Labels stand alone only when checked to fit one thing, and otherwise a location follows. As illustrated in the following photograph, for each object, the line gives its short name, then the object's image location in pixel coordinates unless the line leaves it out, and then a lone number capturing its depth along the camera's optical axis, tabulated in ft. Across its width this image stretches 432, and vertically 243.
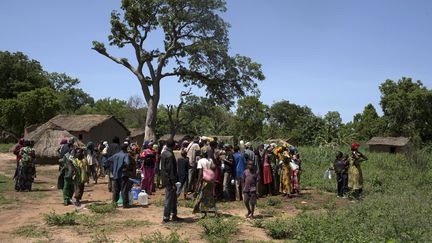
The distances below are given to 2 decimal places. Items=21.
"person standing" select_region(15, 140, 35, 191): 42.88
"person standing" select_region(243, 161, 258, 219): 31.71
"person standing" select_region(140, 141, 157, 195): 40.47
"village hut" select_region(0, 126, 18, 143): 159.02
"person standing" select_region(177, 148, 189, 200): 39.83
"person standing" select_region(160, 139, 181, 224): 28.68
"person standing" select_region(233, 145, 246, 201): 38.83
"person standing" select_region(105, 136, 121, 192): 41.11
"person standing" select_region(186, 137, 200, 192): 40.50
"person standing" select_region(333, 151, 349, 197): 43.39
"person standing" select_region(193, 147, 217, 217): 30.91
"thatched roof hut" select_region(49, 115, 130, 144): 108.27
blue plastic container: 38.59
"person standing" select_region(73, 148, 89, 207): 34.96
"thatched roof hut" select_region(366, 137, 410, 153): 151.02
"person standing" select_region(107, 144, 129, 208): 33.55
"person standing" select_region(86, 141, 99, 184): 50.26
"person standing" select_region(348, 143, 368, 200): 41.45
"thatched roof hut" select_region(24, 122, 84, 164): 79.77
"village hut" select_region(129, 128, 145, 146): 179.22
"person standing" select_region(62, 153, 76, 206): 34.71
